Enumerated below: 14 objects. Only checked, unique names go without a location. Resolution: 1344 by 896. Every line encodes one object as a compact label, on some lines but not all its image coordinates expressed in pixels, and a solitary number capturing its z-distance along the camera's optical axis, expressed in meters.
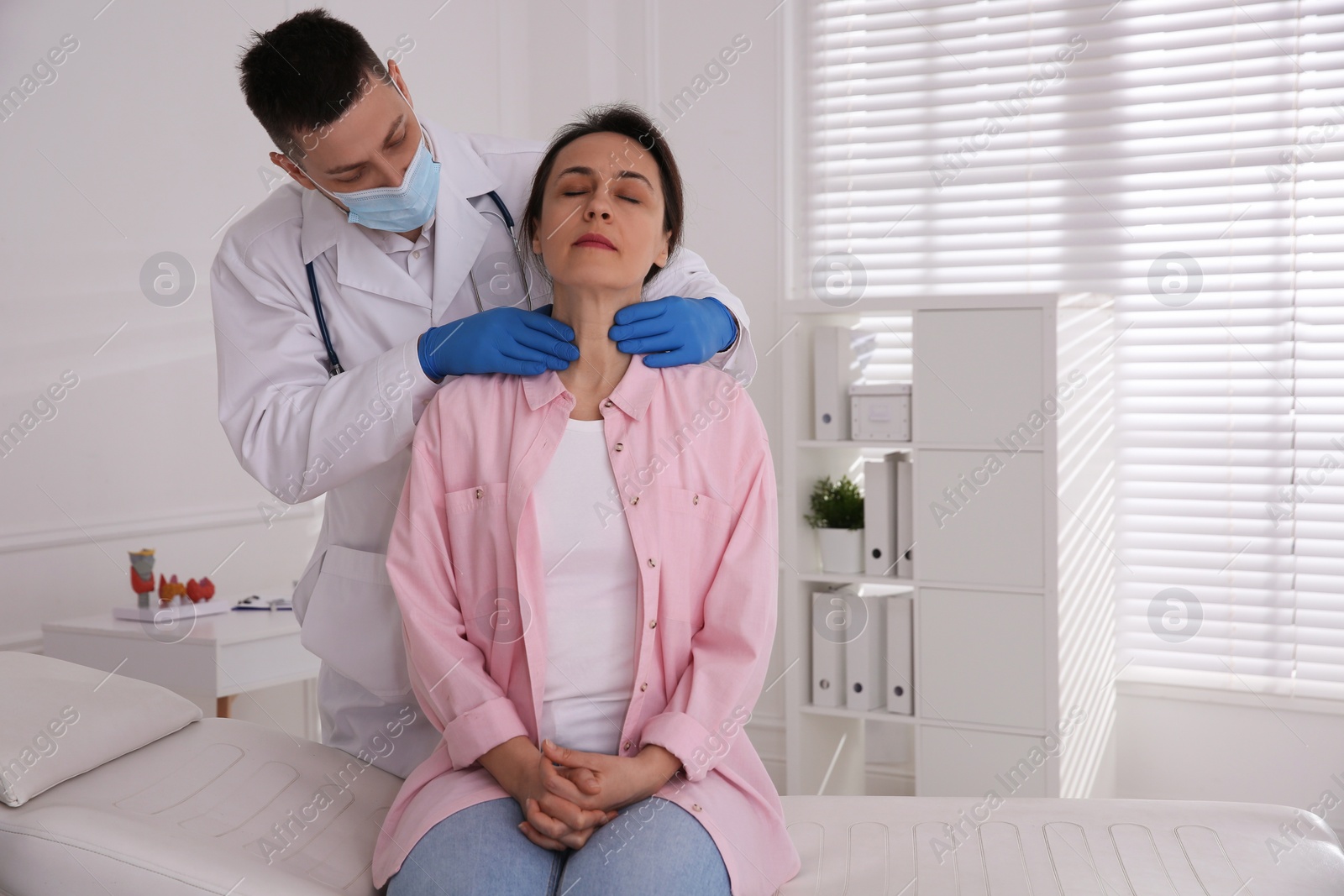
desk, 2.26
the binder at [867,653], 2.88
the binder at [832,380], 2.89
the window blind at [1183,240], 2.88
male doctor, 1.47
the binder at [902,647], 2.83
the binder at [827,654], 2.93
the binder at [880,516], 2.84
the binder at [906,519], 2.83
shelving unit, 2.62
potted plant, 2.91
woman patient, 1.27
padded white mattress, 1.22
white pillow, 1.31
